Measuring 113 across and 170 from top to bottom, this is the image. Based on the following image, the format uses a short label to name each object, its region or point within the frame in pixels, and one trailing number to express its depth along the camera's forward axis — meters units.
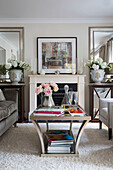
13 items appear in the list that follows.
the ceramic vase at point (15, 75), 4.57
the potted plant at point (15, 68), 4.57
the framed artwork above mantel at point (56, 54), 4.87
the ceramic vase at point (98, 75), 4.58
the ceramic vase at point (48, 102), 2.98
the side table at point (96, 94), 4.41
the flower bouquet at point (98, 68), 4.56
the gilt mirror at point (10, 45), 4.85
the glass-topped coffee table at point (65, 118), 2.19
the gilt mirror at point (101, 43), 4.83
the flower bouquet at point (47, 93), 2.89
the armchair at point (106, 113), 2.90
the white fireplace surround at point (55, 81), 4.64
